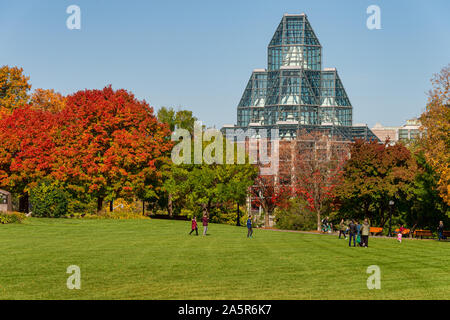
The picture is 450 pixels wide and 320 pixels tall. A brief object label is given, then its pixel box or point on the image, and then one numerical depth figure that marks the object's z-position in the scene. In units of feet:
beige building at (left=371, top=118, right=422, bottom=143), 641.81
